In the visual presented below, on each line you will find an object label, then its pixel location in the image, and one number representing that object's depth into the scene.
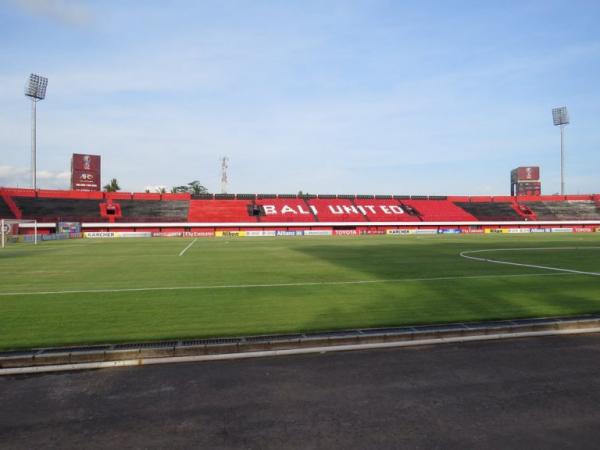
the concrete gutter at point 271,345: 6.20
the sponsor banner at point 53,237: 41.88
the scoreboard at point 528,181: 115.06
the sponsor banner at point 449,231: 60.72
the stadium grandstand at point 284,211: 54.75
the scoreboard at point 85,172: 67.50
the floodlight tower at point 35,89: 57.03
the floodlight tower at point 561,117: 75.12
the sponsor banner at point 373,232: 60.28
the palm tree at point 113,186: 108.12
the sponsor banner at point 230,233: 54.46
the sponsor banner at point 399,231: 59.62
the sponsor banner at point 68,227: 49.44
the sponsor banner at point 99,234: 51.15
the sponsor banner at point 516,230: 61.09
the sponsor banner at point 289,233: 56.41
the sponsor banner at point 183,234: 53.05
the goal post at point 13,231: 38.60
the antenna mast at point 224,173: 101.50
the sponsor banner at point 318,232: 56.74
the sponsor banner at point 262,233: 55.29
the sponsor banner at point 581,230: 60.82
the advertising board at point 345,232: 56.94
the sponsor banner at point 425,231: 59.72
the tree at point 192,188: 133.75
